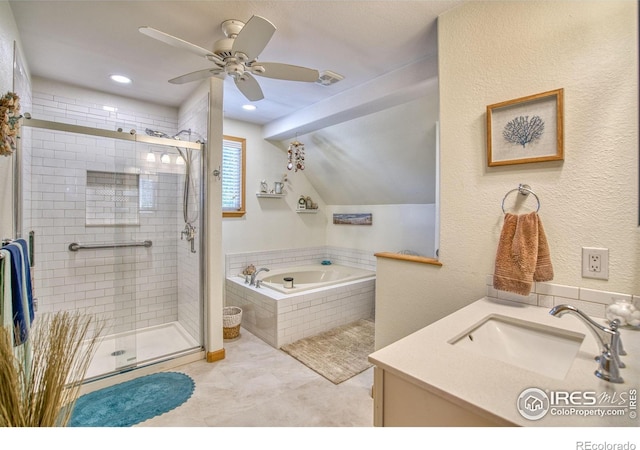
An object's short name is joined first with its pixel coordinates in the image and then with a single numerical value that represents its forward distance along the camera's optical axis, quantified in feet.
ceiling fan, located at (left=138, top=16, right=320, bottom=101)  4.96
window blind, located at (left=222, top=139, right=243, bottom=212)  12.59
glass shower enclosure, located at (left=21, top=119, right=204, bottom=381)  8.72
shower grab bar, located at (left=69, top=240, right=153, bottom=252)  9.24
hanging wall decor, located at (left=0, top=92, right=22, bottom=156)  4.57
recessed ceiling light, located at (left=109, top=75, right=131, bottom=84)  8.71
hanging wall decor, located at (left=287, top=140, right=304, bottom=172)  12.67
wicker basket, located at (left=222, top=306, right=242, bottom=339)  10.18
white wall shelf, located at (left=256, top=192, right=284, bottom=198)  13.41
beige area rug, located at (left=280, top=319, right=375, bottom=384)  8.24
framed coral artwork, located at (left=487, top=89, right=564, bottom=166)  4.59
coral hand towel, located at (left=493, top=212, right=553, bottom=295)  4.58
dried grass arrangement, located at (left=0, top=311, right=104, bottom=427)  2.74
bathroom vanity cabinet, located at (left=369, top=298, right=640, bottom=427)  2.39
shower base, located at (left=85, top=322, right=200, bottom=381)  8.00
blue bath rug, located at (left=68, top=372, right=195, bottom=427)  6.19
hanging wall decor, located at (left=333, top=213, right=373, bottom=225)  14.16
